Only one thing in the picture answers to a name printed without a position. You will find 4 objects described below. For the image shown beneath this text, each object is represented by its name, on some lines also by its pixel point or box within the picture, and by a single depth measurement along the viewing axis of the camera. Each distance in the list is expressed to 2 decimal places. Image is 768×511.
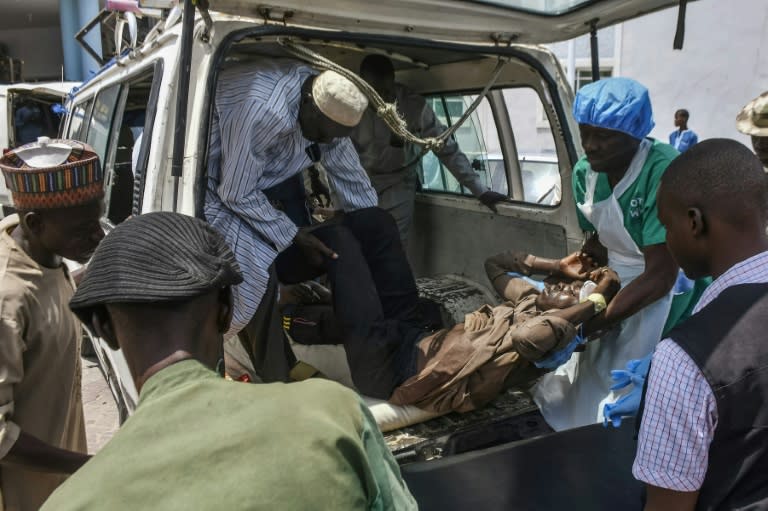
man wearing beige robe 1.53
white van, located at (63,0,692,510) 1.86
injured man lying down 2.30
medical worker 2.28
